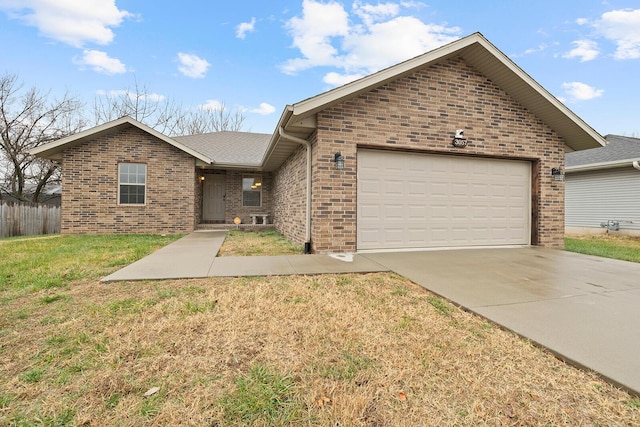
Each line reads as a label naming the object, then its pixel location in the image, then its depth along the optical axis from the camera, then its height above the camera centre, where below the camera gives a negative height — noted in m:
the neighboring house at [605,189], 10.78 +0.85
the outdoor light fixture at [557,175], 7.25 +0.86
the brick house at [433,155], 5.92 +1.23
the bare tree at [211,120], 24.08 +7.34
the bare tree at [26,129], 16.38 +4.42
